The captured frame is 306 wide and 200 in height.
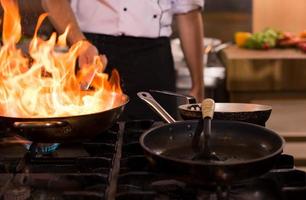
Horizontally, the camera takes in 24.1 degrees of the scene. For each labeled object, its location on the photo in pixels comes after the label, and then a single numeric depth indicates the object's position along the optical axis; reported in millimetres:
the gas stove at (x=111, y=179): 1426
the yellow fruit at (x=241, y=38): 4034
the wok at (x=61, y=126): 1565
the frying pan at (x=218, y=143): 1378
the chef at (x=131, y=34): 2442
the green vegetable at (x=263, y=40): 3911
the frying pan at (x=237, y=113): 1693
